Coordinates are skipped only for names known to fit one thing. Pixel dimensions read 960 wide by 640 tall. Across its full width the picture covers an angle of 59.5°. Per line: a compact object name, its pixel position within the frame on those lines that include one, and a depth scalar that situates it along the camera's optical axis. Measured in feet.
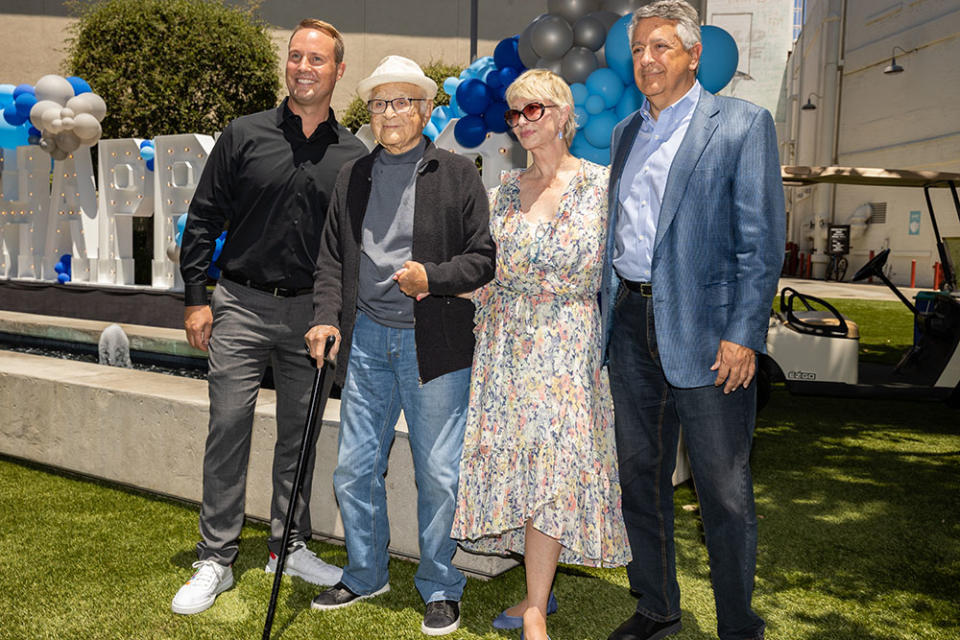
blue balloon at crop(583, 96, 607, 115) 22.52
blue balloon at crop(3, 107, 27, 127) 34.55
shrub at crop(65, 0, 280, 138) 61.67
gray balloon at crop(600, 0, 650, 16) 25.12
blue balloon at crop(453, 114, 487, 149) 27.63
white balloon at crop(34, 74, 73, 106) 33.83
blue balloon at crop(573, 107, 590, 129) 22.31
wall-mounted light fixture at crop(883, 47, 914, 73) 88.58
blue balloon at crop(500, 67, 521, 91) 26.96
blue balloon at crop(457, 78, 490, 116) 27.45
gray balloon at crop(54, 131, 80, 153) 32.99
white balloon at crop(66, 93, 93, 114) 32.58
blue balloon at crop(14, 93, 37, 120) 34.09
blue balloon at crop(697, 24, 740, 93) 20.52
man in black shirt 11.30
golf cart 22.30
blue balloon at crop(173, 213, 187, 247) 30.63
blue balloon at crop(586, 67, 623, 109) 22.39
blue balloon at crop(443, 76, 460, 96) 39.60
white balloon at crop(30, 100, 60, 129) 32.71
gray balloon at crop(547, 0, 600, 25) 25.03
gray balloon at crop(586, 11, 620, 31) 24.25
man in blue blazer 8.82
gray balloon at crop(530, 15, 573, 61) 24.54
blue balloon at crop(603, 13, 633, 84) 21.90
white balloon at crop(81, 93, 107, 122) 33.31
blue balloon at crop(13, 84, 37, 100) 35.01
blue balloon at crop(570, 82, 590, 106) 22.70
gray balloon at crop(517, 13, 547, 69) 25.49
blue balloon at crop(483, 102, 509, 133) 27.07
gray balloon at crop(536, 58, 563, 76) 24.53
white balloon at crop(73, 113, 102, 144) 32.32
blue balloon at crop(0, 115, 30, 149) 35.06
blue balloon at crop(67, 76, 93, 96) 35.15
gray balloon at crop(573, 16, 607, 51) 24.09
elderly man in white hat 10.19
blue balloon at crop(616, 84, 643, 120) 22.39
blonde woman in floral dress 9.53
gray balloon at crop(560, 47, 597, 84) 23.88
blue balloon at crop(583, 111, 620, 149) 22.57
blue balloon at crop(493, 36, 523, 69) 26.94
